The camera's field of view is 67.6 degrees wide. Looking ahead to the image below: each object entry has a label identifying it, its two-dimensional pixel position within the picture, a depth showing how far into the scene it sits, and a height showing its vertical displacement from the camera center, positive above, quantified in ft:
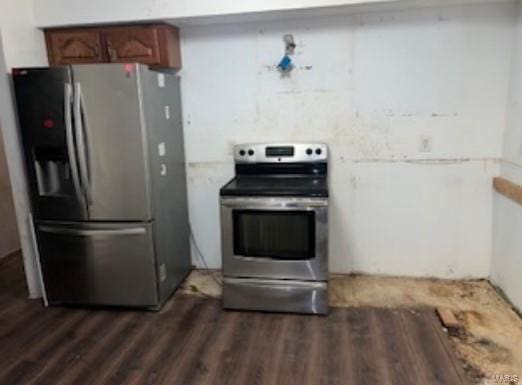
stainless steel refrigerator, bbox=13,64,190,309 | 7.90 -1.17
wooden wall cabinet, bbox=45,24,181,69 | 8.96 +1.79
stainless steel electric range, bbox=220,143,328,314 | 8.16 -2.74
